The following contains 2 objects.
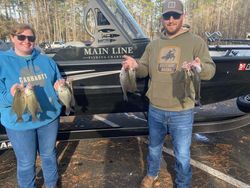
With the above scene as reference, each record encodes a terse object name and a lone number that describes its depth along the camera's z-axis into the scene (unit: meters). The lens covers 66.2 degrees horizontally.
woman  1.77
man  1.86
